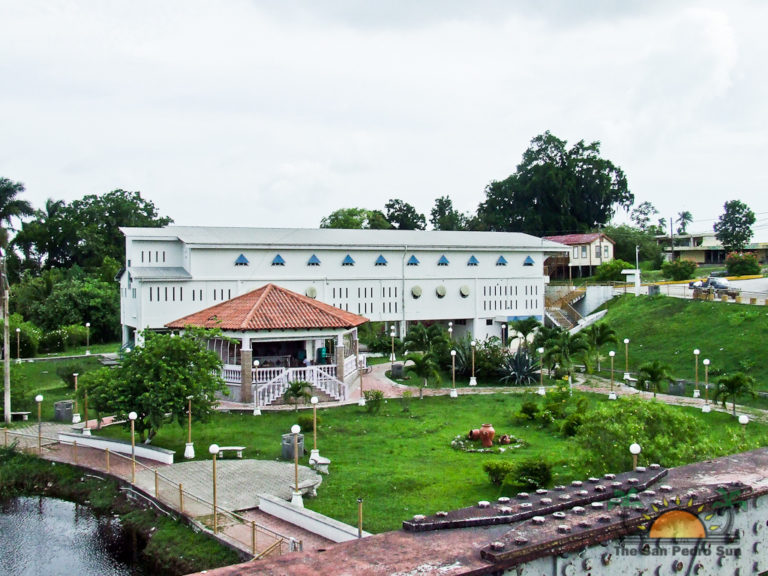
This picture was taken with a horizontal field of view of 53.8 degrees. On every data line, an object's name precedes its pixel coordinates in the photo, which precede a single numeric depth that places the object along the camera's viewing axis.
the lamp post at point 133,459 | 17.08
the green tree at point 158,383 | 19.08
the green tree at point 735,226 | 76.19
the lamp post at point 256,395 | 25.28
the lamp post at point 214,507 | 13.66
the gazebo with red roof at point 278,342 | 26.97
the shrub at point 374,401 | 25.20
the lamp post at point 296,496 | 14.48
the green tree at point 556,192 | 68.50
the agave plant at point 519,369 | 31.06
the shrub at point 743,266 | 54.78
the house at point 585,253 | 61.06
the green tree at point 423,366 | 28.20
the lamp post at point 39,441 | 20.28
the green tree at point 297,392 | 24.75
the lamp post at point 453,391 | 28.00
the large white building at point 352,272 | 36.22
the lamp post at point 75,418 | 24.14
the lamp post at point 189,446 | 19.20
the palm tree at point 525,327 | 35.12
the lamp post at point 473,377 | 30.81
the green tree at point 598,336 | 31.88
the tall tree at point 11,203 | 54.97
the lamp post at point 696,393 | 26.61
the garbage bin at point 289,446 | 18.86
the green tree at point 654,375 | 25.59
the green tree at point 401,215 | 76.25
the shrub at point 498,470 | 15.74
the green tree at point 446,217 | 75.06
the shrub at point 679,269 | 54.88
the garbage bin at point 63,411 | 24.77
